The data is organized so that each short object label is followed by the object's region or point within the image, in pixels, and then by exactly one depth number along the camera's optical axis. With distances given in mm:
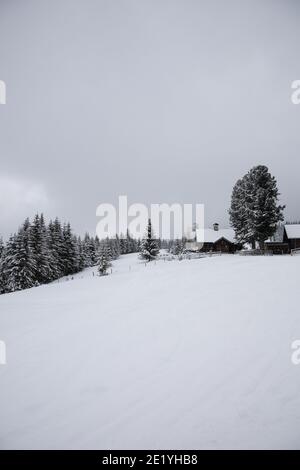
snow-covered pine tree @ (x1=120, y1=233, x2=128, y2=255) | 102706
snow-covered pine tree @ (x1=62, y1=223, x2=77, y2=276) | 48906
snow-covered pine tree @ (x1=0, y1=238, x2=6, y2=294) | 38506
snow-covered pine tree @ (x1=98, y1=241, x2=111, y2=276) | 38762
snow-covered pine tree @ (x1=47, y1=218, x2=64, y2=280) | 43250
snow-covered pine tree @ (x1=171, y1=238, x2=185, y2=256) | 70875
